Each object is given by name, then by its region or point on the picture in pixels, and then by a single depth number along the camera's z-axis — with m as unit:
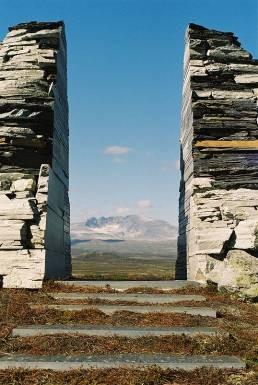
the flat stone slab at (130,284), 9.92
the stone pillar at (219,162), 10.53
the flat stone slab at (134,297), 9.02
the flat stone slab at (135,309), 8.23
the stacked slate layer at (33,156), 10.13
